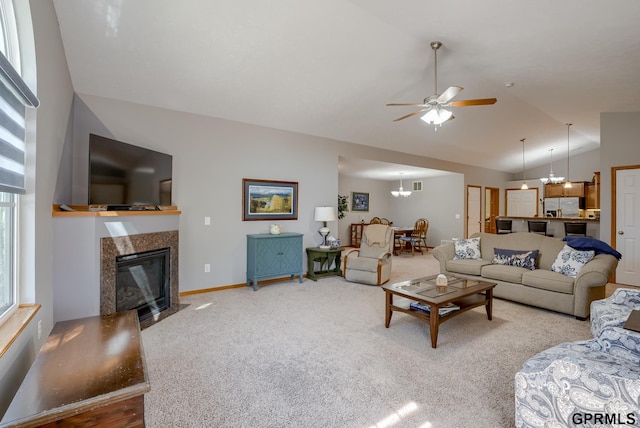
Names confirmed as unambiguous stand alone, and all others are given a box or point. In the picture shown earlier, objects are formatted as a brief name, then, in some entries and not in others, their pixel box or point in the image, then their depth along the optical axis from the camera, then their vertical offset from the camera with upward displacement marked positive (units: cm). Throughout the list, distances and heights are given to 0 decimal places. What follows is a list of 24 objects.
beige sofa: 332 -74
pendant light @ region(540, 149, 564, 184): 720 +84
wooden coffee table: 268 -76
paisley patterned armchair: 132 -79
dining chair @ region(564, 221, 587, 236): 566 -25
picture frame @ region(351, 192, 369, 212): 969 +41
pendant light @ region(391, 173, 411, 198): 890 +62
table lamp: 523 -2
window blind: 142 +46
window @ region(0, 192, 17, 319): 163 -21
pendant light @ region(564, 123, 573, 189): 822 +80
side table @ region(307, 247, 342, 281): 515 -81
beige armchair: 481 -73
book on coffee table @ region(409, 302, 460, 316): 293 -91
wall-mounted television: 297 +43
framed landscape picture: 473 +23
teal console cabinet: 452 -64
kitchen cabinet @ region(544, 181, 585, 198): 839 +68
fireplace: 282 -65
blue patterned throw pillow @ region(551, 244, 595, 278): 357 -55
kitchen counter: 558 -21
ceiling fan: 293 +109
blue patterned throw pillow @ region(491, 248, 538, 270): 404 -59
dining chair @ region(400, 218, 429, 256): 830 -64
